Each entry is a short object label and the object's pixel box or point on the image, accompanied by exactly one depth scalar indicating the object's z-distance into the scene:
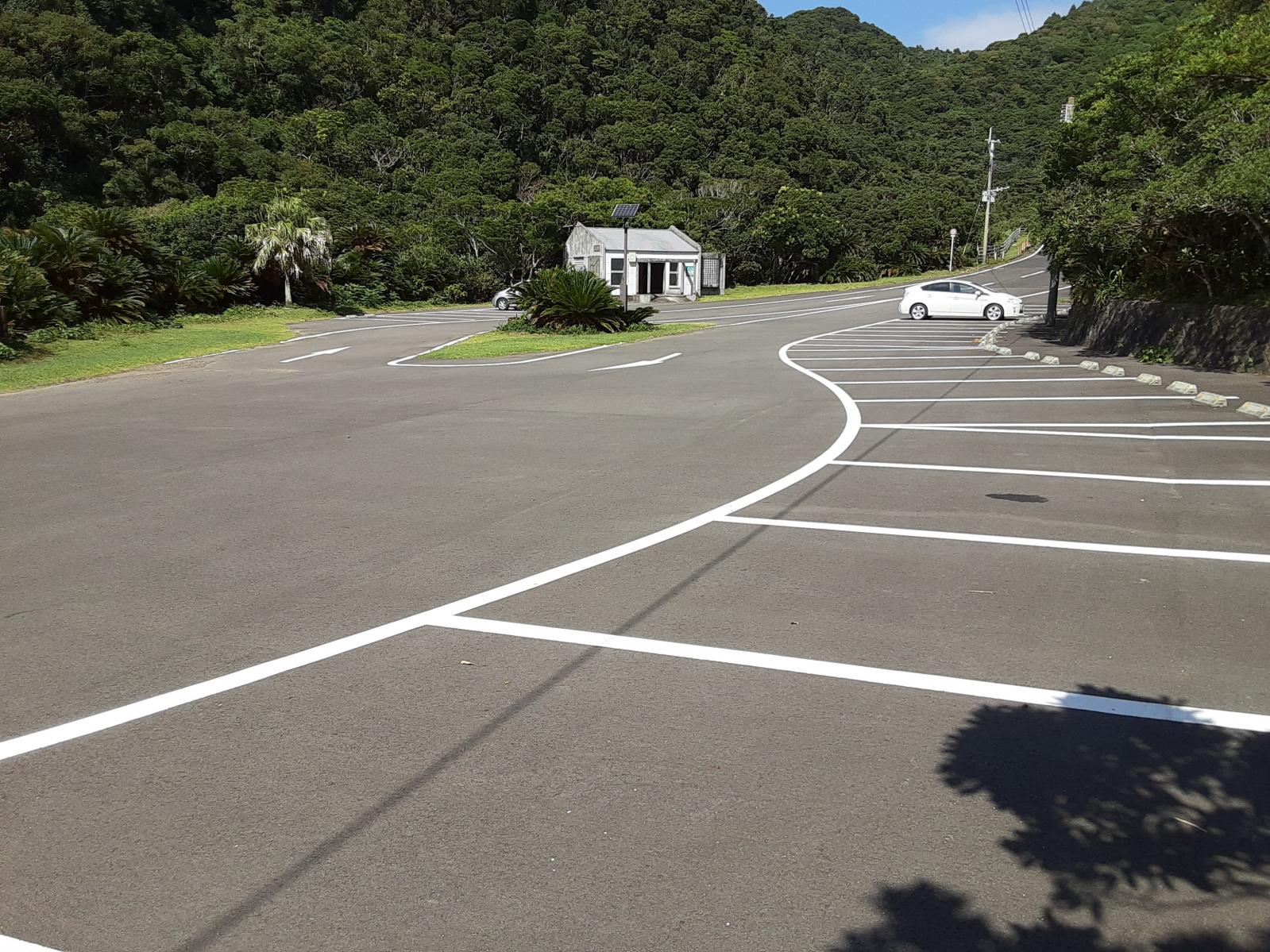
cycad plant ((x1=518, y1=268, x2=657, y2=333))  28.19
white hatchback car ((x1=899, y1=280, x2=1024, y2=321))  34.56
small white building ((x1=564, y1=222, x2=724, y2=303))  52.50
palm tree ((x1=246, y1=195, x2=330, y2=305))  38.31
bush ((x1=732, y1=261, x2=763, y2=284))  66.19
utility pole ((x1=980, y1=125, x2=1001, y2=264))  63.50
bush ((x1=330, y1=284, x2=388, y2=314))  43.03
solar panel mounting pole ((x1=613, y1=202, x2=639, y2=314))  28.72
